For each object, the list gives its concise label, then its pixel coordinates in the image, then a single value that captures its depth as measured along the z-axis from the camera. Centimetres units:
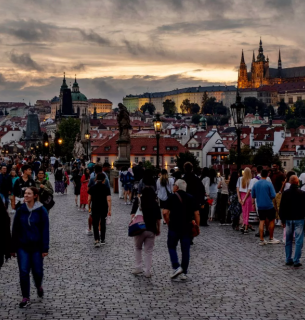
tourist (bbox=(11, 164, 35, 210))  1453
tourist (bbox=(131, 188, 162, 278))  1082
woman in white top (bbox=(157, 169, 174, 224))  1622
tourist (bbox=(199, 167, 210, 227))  1767
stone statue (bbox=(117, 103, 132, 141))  3084
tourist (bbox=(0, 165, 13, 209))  1728
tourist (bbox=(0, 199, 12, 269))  825
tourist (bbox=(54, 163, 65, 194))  2901
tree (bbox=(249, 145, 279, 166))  8369
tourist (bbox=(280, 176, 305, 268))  1174
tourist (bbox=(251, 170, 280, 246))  1418
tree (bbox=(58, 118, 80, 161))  12082
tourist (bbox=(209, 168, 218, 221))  1833
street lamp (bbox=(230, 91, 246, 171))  2005
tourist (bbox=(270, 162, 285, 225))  1670
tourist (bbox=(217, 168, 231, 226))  1833
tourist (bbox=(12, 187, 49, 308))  885
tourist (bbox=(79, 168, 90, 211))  2214
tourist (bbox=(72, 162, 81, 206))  2444
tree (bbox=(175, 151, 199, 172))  8152
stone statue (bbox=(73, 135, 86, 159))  5523
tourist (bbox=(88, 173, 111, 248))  1381
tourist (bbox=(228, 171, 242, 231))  1672
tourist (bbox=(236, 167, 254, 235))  1598
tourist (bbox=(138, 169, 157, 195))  1090
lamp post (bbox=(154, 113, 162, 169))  2856
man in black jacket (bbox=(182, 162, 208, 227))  1428
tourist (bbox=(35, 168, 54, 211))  1213
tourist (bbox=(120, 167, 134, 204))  2445
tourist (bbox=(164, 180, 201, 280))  1059
